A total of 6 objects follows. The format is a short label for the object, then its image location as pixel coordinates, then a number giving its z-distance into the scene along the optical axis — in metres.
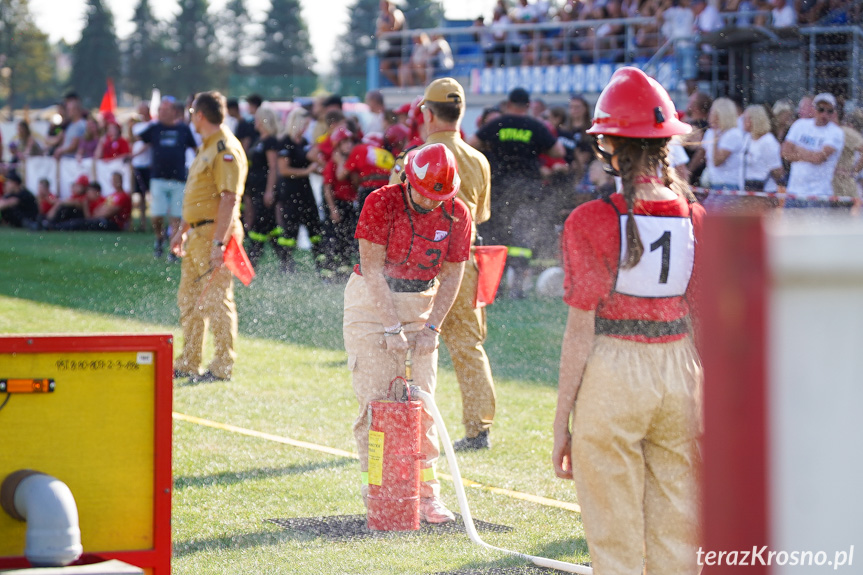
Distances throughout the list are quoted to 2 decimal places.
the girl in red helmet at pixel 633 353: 6.23
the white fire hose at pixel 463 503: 8.87
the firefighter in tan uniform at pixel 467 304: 12.46
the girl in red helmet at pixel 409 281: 9.62
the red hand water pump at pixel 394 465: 9.55
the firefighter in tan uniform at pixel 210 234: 15.95
